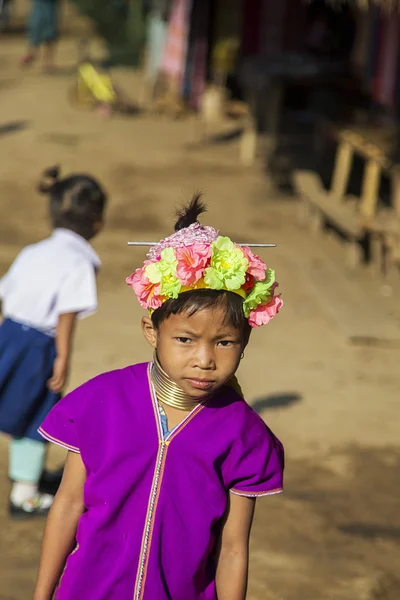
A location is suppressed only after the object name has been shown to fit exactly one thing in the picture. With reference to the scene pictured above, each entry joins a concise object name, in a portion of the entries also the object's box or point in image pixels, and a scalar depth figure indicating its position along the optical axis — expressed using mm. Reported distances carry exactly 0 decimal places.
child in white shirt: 4141
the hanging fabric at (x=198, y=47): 15211
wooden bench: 8633
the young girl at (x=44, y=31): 16734
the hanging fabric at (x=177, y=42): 15453
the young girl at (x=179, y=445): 2299
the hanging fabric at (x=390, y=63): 10484
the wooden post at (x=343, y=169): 10156
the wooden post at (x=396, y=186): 8812
